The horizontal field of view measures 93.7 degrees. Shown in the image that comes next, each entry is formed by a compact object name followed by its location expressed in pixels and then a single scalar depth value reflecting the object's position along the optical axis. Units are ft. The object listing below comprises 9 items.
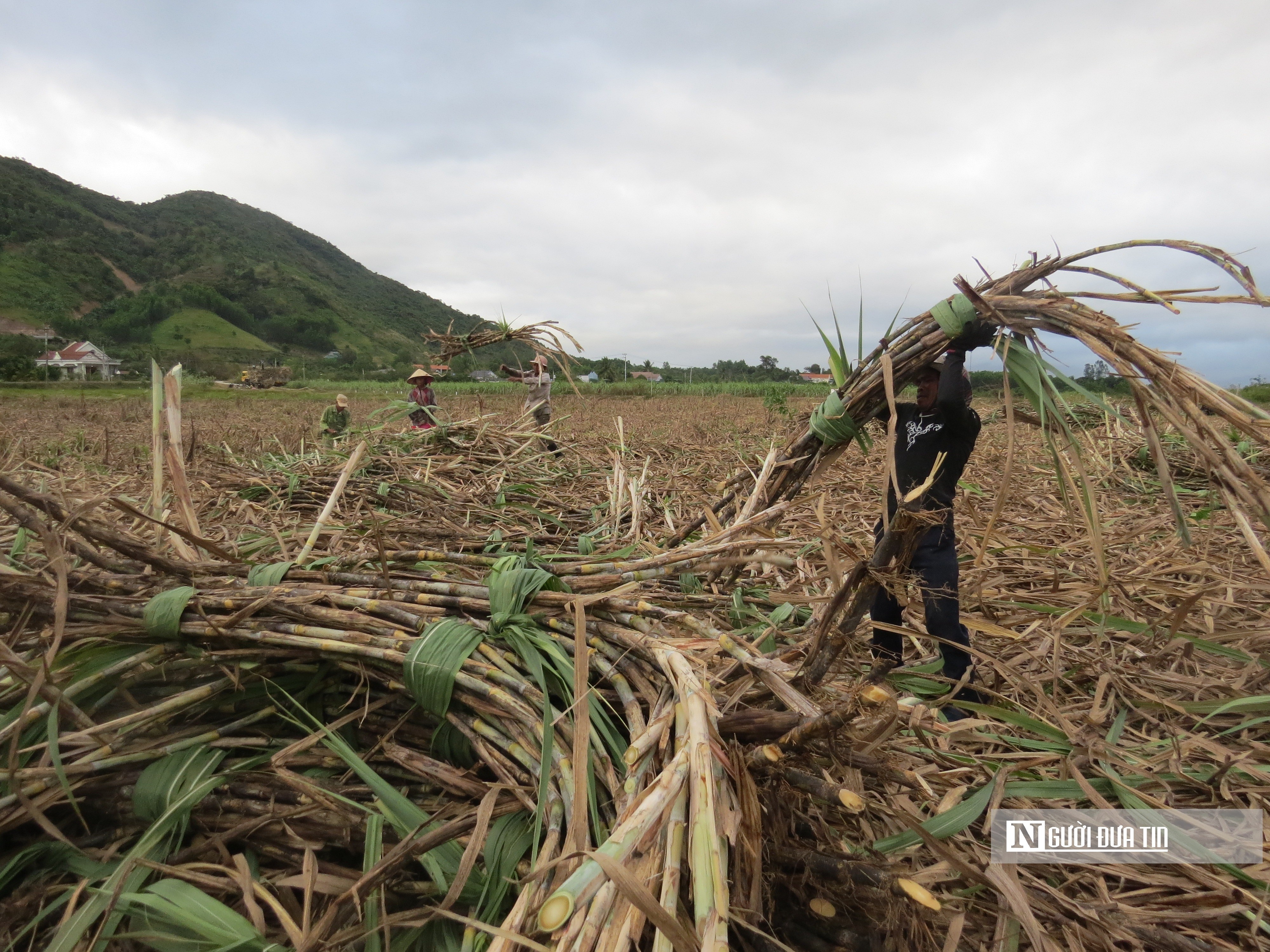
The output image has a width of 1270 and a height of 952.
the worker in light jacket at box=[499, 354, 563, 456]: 24.27
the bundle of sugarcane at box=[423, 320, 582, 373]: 17.02
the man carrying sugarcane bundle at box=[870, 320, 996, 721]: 8.13
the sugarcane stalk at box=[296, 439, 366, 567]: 7.15
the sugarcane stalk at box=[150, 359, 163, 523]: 7.00
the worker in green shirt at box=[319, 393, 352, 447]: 24.77
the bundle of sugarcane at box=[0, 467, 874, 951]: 3.75
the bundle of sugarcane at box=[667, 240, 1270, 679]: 4.52
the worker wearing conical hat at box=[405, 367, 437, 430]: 22.91
